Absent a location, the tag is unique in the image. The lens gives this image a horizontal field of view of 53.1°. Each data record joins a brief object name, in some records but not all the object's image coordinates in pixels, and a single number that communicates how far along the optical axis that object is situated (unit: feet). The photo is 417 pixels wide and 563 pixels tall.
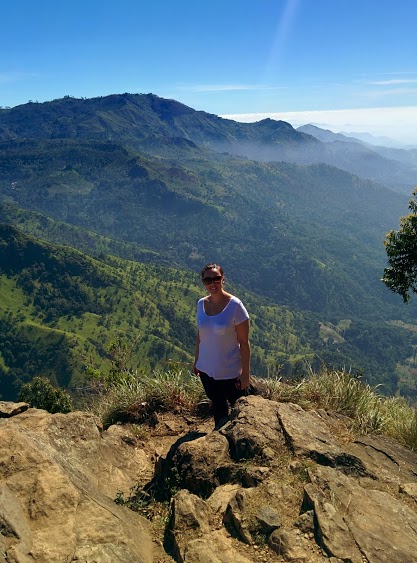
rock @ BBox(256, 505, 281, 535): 14.64
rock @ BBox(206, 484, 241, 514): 16.02
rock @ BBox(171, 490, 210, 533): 14.99
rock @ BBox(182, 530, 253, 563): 13.47
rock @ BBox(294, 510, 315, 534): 14.60
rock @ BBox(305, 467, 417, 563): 13.92
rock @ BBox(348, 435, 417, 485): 19.26
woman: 21.39
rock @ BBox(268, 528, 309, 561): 13.55
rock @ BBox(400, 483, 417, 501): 17.88
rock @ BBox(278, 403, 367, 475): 18.65
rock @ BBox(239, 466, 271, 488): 17.42
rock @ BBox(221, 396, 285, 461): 19.21
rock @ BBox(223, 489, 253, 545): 14.57
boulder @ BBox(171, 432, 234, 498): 18.08
